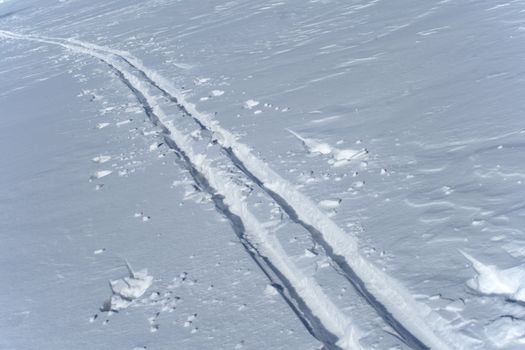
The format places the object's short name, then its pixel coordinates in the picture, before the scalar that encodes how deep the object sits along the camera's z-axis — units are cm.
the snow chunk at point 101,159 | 632
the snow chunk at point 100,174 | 598
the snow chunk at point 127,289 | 380
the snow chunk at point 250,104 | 672
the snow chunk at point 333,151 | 494
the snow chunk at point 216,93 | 735
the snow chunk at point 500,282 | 308
